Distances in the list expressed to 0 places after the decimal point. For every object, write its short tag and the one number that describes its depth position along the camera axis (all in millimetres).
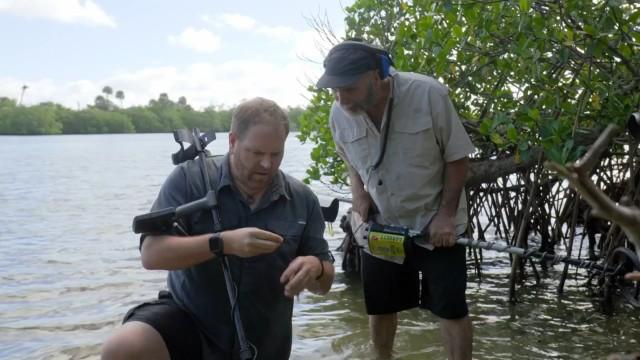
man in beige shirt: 3387
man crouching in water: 2768
